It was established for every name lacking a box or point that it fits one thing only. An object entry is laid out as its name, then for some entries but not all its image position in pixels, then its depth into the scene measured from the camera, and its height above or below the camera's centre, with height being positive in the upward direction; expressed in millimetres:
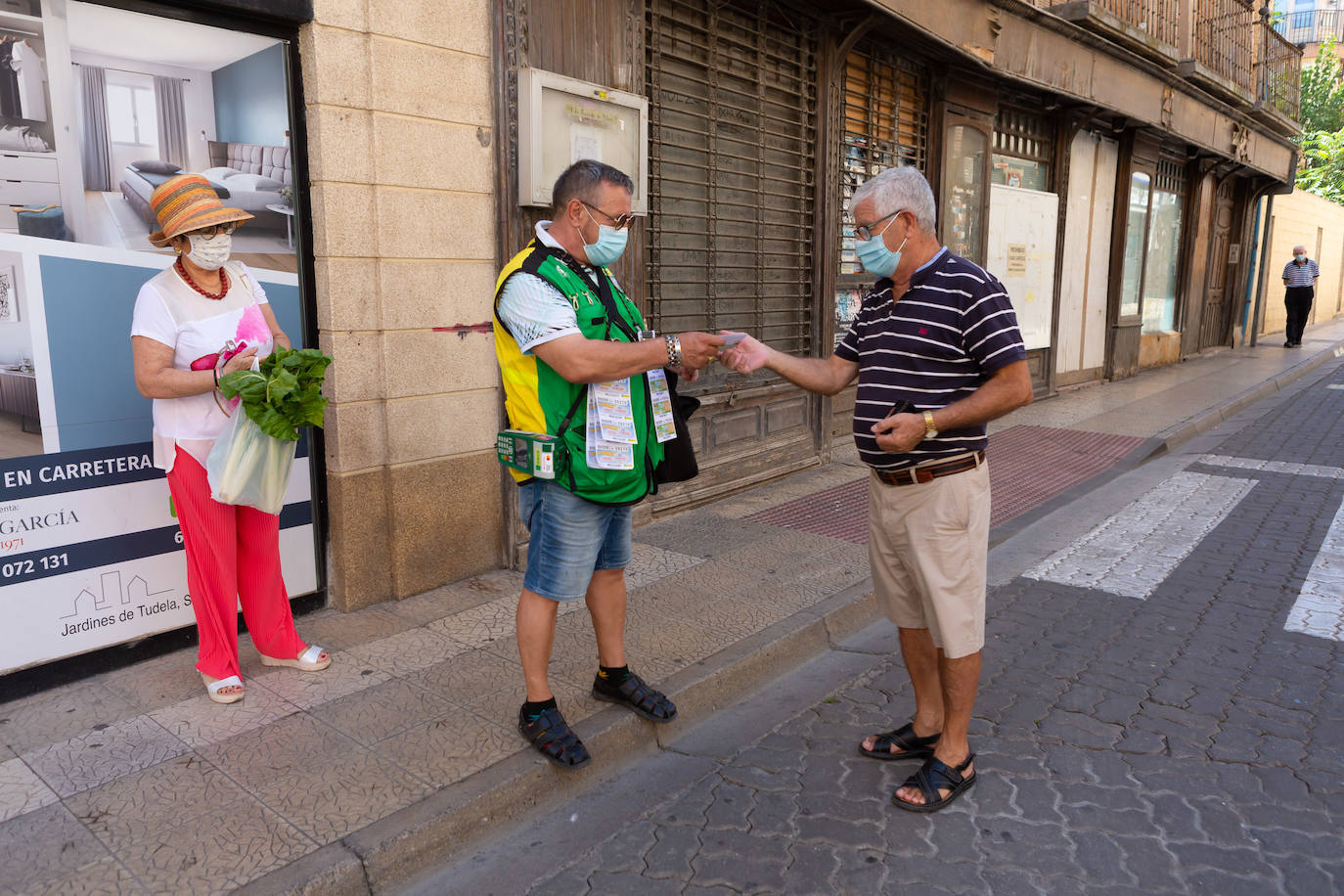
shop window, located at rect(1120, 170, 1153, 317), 14453 +730
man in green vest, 3027 -326
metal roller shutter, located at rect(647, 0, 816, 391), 6402 +866
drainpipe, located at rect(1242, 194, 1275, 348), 21684 +904
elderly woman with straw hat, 3436 -319
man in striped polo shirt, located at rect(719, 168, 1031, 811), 2969 -400
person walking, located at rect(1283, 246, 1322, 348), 18781 +39
